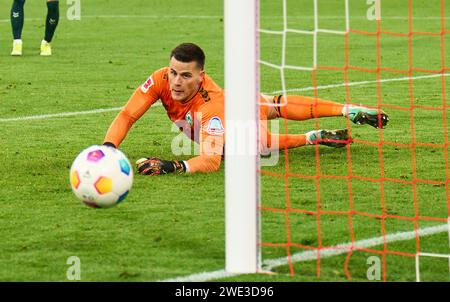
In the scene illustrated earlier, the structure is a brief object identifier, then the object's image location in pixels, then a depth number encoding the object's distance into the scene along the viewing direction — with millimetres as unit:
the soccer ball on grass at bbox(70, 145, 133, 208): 12625
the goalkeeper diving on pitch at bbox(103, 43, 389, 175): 15586
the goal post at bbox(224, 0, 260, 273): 10719
